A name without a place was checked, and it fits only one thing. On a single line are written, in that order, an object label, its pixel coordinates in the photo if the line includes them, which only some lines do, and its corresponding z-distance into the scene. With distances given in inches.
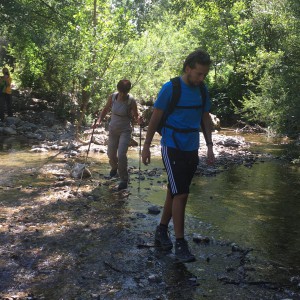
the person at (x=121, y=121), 314.8
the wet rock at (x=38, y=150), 493.0
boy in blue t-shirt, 177.9
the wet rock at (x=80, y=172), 347.9
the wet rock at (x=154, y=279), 157.5
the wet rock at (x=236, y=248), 193.5
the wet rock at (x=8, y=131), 622.2
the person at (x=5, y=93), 696.4
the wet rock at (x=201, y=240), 205.7
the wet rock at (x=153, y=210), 256.4
